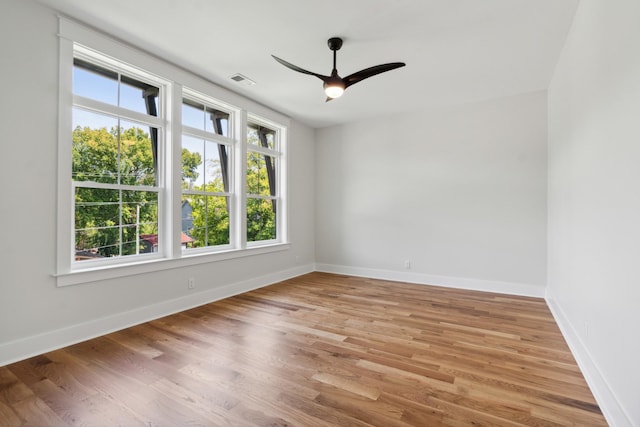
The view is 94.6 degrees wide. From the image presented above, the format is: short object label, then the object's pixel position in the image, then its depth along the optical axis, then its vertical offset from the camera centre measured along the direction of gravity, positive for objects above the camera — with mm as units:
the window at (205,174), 3742 +526
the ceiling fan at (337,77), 2750 +1318
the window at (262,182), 4711 +520
